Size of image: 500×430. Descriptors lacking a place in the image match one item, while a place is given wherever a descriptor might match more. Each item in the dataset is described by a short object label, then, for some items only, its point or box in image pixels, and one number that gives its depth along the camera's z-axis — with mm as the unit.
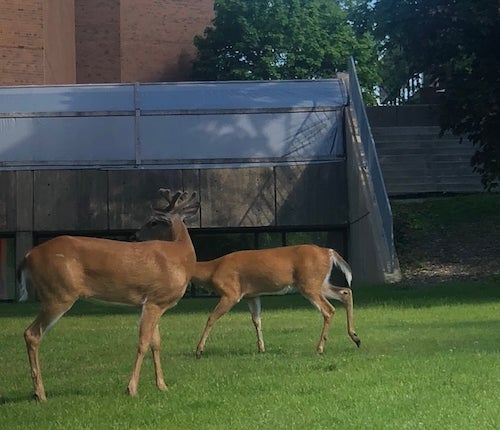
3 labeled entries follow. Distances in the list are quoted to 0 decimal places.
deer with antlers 8969
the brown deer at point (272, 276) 12570
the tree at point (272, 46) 53812
